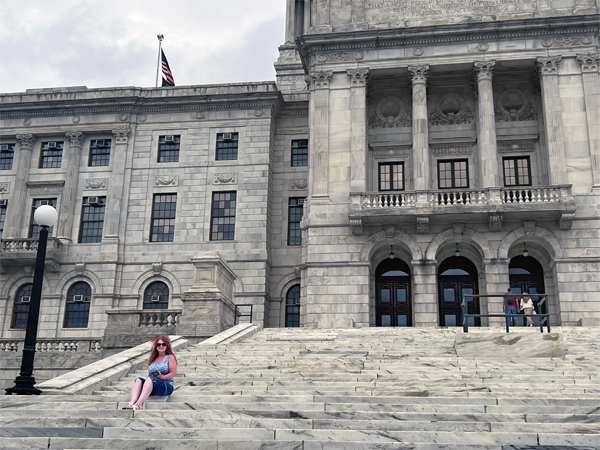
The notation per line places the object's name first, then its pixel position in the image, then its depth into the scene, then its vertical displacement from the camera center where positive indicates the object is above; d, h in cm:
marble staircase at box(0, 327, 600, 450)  971 -12
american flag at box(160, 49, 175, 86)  4084 +1836
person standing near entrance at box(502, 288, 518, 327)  2547 +341
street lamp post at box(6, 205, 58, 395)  1295 +140
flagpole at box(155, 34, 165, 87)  4222 +2077
